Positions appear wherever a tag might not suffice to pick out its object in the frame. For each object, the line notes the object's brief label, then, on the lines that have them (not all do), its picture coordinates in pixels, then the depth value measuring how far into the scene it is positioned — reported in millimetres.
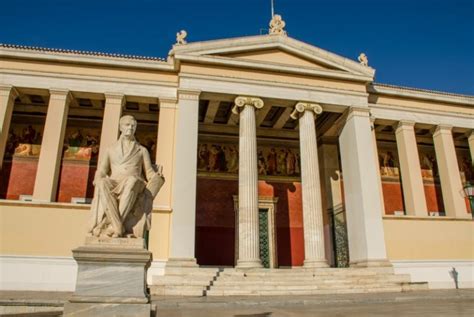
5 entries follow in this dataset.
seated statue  5129
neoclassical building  12375
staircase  10469
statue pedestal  4598
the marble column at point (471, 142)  17953
